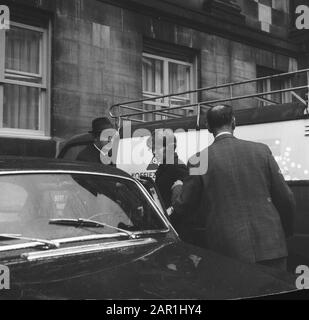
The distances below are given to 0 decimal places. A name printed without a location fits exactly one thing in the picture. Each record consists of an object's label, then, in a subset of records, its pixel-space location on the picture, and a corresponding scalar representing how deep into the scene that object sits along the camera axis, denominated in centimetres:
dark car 243
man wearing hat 540
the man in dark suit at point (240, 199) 356
